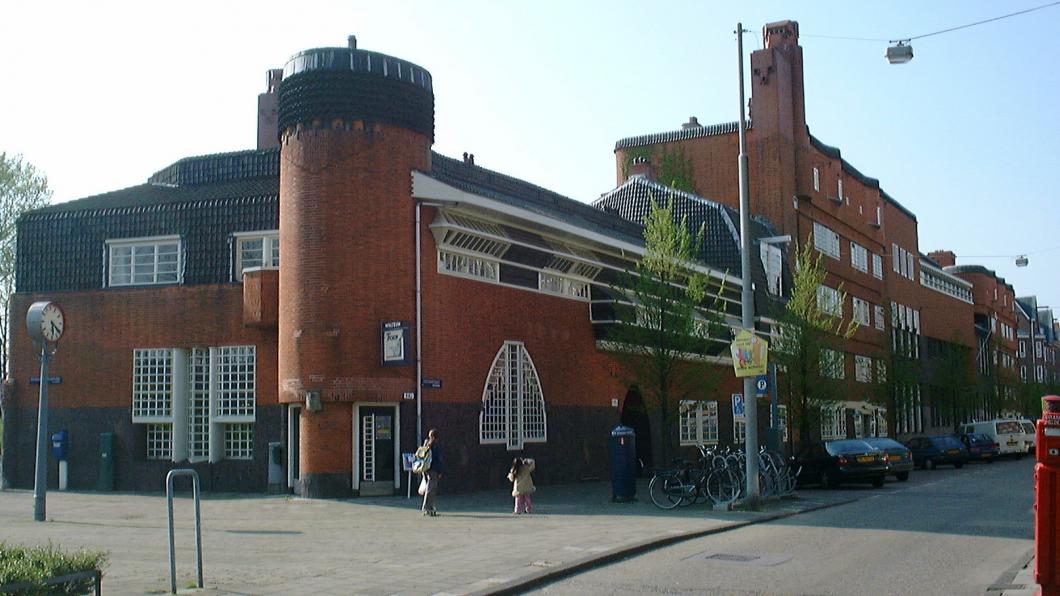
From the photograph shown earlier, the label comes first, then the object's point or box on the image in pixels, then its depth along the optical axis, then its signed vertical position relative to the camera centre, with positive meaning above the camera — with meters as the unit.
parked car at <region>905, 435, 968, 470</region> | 43.34 -2.45
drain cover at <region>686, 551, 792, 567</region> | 13.66 -2.07
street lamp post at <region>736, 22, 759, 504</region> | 21.27 +1.61
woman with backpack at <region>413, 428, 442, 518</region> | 20.55 -1.39
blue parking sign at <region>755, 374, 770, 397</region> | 22.94 +0.10
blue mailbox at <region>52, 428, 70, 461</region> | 28.38 -1.11
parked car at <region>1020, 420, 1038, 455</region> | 51.69 -2.19
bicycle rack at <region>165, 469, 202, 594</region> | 10.99 -1.50
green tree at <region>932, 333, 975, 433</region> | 67.19 +0.13
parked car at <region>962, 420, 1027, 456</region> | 49.81 -2.10
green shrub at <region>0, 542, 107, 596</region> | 8.47 -1.27
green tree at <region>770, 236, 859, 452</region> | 37.22 +1.03
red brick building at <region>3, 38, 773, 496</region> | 24.69 +2.06
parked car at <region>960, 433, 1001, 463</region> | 48.22 -2.57
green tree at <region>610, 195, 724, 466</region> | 27.41 +1.58
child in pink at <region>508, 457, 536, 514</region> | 20.91 -1.65
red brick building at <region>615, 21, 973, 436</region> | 50.47 +9.19
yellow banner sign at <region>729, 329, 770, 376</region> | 21.41 +0.68
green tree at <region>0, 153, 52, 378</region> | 46.34 +8.36
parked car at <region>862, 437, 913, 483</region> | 31.00 -1.85
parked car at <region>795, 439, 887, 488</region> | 29.52 -1.96
